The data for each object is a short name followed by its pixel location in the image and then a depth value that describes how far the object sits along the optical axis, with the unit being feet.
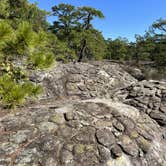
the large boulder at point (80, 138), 9.24
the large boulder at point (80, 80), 23.16
